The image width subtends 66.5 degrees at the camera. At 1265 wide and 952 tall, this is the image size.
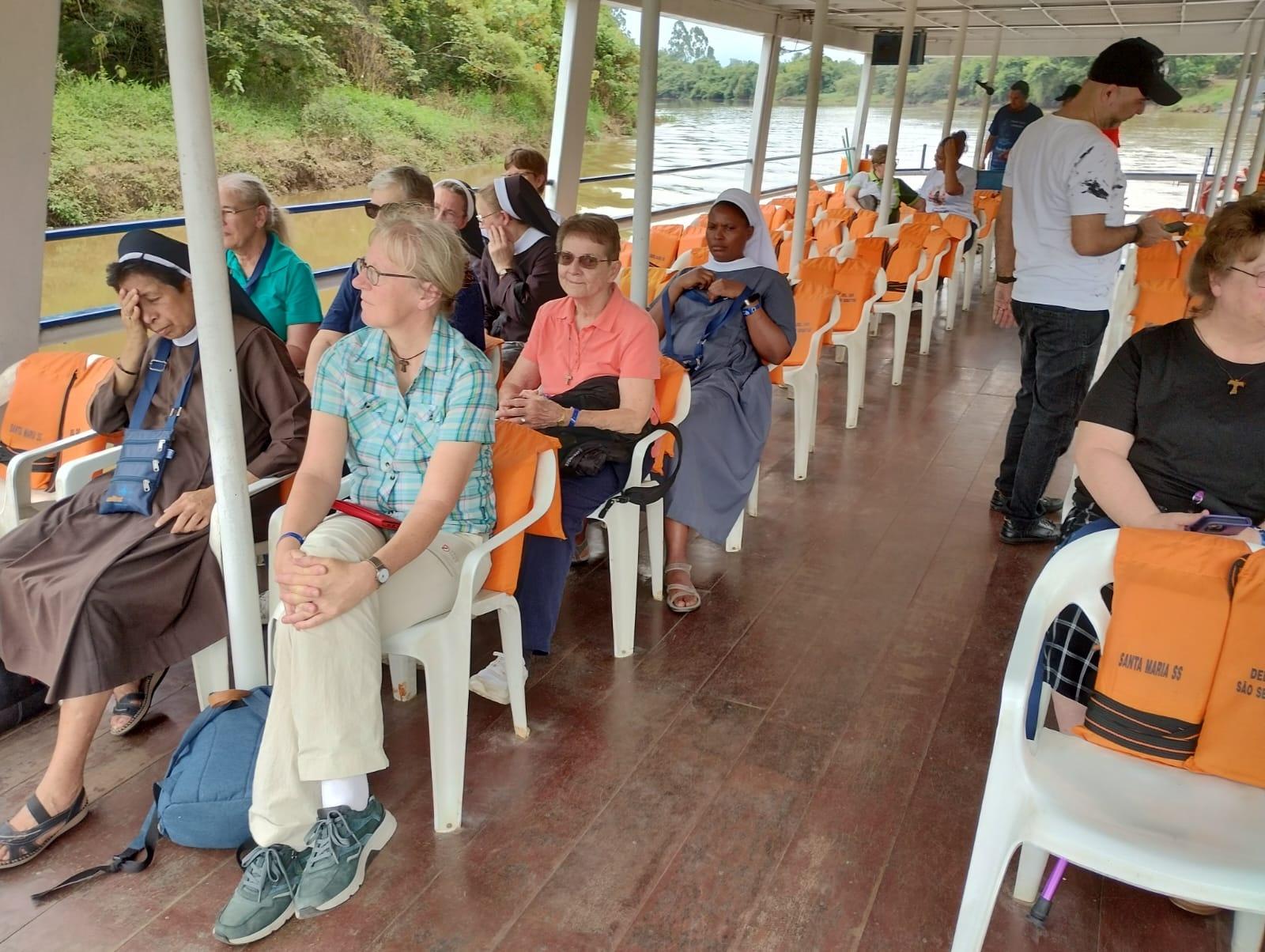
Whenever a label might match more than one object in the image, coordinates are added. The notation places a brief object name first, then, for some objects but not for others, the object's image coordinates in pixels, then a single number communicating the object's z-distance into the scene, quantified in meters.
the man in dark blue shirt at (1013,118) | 8.77
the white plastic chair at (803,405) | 4.16
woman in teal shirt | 2.93
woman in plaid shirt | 1.76
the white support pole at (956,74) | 9.55
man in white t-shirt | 3.05
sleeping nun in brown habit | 2.01
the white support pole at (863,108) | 13.24
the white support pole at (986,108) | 12.77
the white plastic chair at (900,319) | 5.71
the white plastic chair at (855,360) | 4.88
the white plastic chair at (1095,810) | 1.36
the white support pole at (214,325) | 1.65
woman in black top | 1.85
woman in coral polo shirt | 2.46
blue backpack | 1.89
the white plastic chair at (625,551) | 2.72
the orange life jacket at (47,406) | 2.77
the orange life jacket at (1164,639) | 1.44
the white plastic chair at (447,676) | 1.99
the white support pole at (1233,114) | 10.38
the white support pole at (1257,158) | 8.60
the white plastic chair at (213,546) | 2.26
